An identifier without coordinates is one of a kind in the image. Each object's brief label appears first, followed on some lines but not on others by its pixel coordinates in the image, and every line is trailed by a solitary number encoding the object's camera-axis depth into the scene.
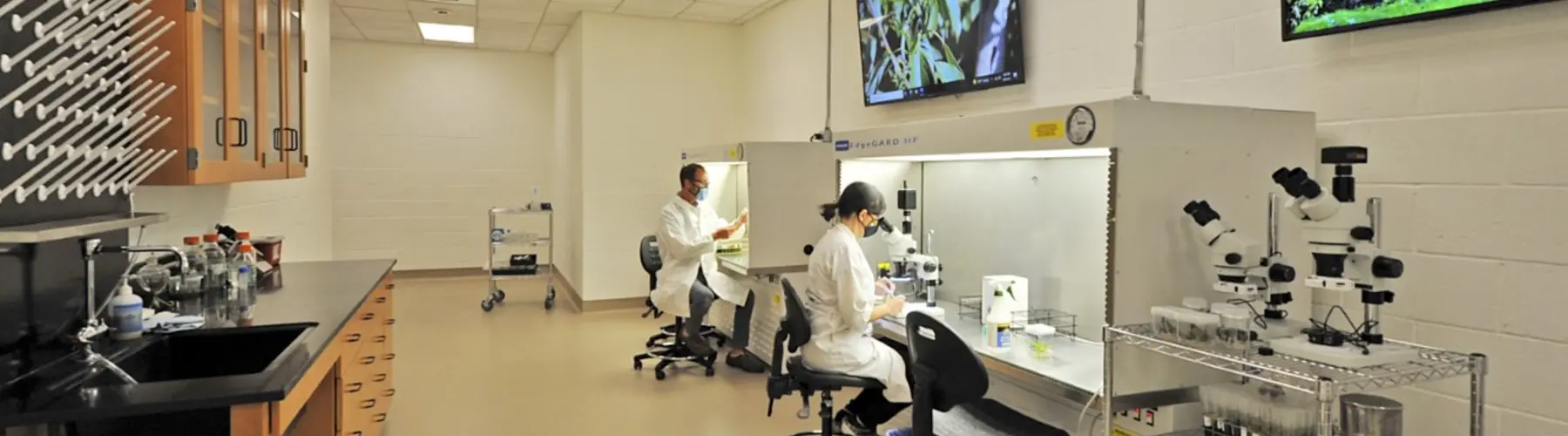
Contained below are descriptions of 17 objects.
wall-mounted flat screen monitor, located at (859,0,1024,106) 3.36
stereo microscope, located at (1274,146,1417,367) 1.64
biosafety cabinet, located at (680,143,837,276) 4.25
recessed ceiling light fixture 7.02
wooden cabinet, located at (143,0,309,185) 2.28
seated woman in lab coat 2.88
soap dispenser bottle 2.08
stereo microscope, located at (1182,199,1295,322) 1.85
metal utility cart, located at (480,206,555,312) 6.84
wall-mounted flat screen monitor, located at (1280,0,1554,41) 1.88
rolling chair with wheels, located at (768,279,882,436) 2.81
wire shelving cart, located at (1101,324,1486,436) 1.48
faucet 1.83
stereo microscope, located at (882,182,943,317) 3.20
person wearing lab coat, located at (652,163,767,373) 4.48
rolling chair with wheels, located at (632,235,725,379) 4.65
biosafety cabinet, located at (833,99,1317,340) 1.98
